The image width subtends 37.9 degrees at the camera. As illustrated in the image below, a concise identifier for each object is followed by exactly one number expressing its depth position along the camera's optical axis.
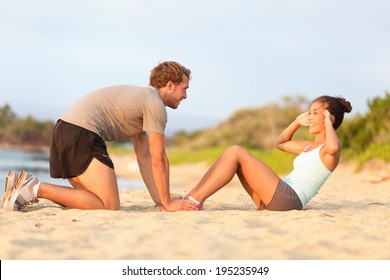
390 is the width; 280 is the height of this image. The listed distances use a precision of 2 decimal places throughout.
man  4.76
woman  4.70
